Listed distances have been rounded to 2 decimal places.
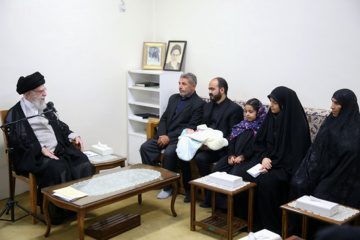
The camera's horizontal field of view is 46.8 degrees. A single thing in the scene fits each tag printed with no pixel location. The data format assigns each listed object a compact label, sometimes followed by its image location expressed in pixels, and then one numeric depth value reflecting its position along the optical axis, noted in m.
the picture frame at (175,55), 5.54
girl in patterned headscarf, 4.23
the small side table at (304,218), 2.87
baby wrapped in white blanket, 4.36
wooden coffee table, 3.22
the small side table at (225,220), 3.49
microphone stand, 3.77
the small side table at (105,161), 4.33
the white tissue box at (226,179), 3.55
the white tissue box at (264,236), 2.70
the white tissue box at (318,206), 2.91
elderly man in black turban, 3.91
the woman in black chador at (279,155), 3.75
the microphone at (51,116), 4.30
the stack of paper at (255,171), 3.82
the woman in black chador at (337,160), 3.42
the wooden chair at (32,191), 3.90
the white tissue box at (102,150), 4.60
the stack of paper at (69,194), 3.30
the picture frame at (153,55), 5.70
